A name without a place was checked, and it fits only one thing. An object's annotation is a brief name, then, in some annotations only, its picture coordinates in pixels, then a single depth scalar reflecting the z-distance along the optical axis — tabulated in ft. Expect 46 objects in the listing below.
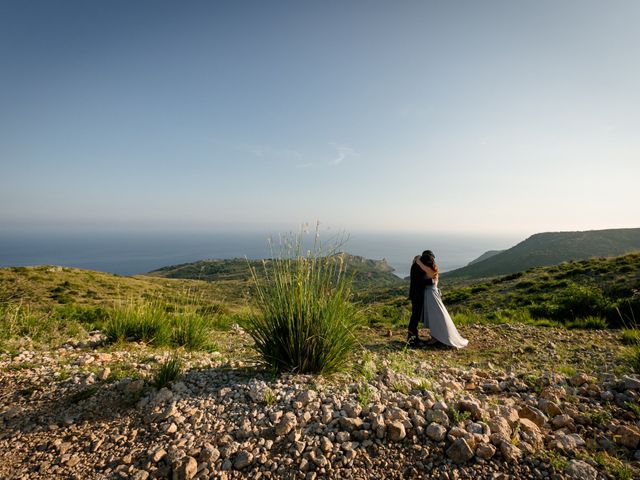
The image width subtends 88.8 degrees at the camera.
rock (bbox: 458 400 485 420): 9.45
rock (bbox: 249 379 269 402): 10.71
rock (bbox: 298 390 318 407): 10.40
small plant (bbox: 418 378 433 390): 11.43
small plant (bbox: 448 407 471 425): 9.29
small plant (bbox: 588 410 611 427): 9.71
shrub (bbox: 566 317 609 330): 28.45
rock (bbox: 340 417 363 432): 9.18
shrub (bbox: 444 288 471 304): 57.67
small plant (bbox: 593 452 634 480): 7.29
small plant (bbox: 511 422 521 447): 8.41
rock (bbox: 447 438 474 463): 8.03
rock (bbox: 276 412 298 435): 9.20
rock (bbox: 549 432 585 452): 8.27
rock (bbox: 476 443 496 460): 8.00
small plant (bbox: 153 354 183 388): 12.00
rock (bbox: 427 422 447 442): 8.69
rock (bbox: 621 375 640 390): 11.48
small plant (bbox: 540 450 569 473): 7.57
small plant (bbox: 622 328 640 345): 21.95
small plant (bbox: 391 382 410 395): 11.25
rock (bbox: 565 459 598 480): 7.32
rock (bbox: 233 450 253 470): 8.22
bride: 24.20
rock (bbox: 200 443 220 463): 8.39
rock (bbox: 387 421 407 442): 8.82
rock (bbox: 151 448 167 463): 8.49
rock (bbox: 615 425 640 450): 8.57
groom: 25.99
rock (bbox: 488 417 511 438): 8.70
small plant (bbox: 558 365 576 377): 14.44
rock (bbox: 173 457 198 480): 7.95
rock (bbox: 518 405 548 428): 9.74
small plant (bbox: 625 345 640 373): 14.74
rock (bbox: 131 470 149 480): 7.95
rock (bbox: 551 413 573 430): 9.52
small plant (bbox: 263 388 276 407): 10.42
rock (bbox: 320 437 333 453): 8.54
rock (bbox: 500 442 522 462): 7.95
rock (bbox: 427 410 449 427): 9.16
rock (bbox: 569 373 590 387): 12.78
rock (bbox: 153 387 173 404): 10.88
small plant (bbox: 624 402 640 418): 10.09
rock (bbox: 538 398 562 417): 10.28
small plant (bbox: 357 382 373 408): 10.22
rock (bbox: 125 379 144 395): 11.68
